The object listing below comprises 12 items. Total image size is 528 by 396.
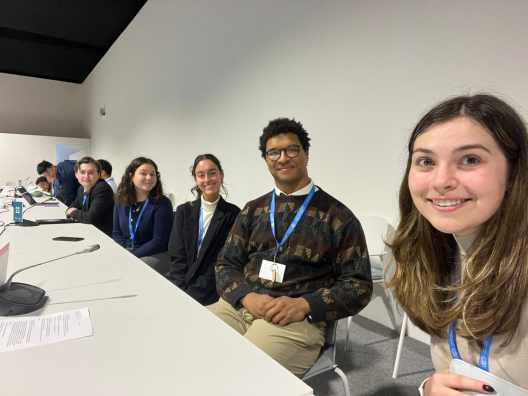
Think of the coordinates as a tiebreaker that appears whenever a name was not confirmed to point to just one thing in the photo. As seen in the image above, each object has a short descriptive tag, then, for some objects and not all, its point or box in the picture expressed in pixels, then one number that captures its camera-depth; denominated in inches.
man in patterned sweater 48.6
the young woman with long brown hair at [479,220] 27.9
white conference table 27.2
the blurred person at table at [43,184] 267.9
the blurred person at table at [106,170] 187.8
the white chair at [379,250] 83.9
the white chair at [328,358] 47.6
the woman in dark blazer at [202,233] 74.1
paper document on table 33.6
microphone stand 39.5
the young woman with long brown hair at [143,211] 97.7
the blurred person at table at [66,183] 223.3
